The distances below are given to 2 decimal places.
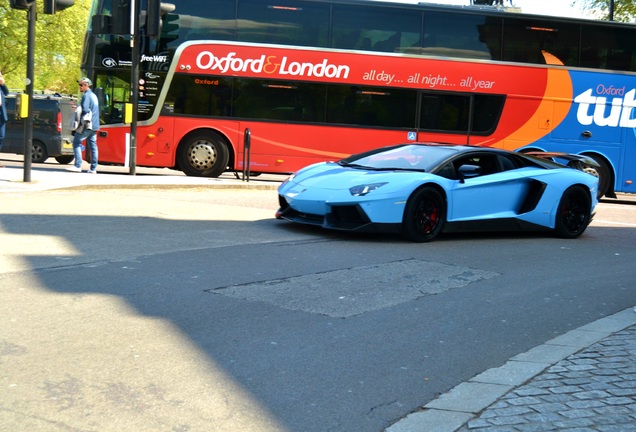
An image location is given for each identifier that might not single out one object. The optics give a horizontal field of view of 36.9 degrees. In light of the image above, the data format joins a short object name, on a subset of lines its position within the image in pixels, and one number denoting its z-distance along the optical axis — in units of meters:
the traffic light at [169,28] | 20.45
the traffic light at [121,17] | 17.92
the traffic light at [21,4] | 13.98
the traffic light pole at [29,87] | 14.30
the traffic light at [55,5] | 14.45
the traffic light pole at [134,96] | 18.56
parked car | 24.09
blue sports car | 10.87
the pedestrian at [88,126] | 18.92
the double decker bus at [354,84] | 20.61
